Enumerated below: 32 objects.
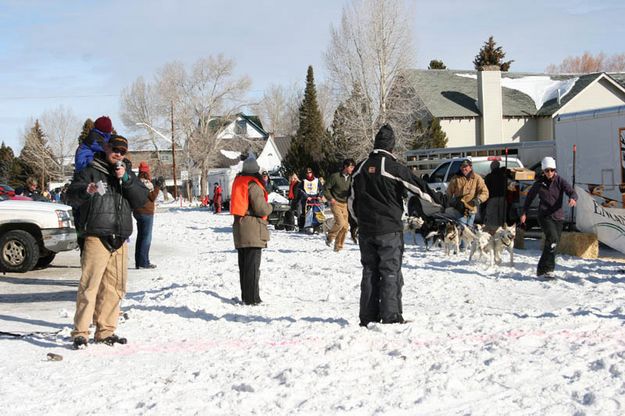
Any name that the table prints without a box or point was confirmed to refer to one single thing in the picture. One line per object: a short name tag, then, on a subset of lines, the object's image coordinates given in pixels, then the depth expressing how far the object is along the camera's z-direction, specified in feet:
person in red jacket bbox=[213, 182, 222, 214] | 115.75
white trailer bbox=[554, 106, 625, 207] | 46.06
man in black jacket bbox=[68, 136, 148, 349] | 20.68
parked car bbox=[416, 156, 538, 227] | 53.36
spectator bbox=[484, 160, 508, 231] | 49.93
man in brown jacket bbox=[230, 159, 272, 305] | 26.99
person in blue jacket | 22.86
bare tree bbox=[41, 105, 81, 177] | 310.65
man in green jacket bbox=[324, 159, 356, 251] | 45.38
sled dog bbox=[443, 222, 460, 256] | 43.45
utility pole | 178.48
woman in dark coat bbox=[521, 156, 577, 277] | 34.83
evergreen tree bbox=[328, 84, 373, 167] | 142.41
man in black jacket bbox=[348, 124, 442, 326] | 21.91
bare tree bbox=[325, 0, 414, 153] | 142.51
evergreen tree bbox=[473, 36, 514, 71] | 217.77
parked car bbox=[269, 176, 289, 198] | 126.11
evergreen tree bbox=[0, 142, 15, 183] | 318.86
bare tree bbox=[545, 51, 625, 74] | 262.47
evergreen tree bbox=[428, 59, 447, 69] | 219.61
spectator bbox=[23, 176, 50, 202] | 55.11
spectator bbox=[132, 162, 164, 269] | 39.96
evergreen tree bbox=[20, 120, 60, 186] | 290.56
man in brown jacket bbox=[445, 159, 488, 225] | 44.04
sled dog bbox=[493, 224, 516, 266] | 37.91
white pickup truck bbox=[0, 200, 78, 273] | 40.93
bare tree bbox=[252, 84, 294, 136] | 333.21
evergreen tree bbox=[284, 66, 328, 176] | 177.99
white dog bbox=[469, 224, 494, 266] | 38.71
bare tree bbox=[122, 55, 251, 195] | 217.15
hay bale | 42.65
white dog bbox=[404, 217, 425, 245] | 46.78
